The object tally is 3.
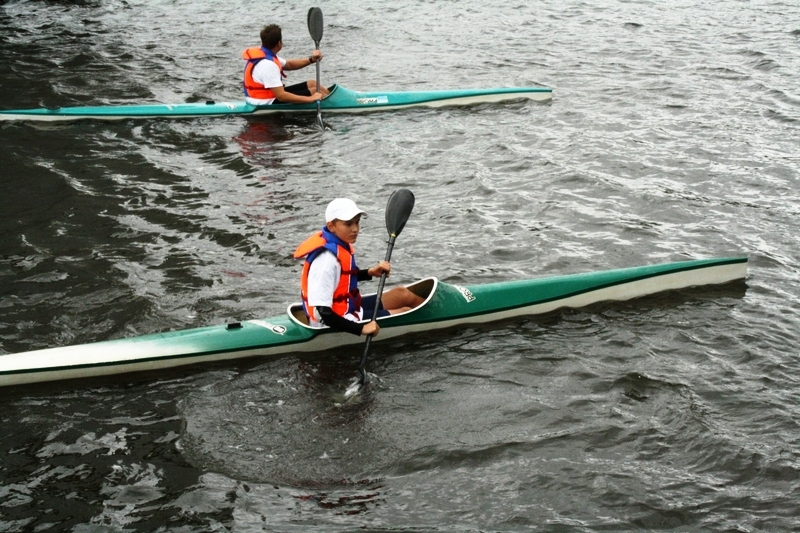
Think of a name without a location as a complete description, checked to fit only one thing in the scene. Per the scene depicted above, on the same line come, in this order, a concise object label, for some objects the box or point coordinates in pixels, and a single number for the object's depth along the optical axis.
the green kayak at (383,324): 5.26
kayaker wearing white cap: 5.21
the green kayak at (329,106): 10.12
